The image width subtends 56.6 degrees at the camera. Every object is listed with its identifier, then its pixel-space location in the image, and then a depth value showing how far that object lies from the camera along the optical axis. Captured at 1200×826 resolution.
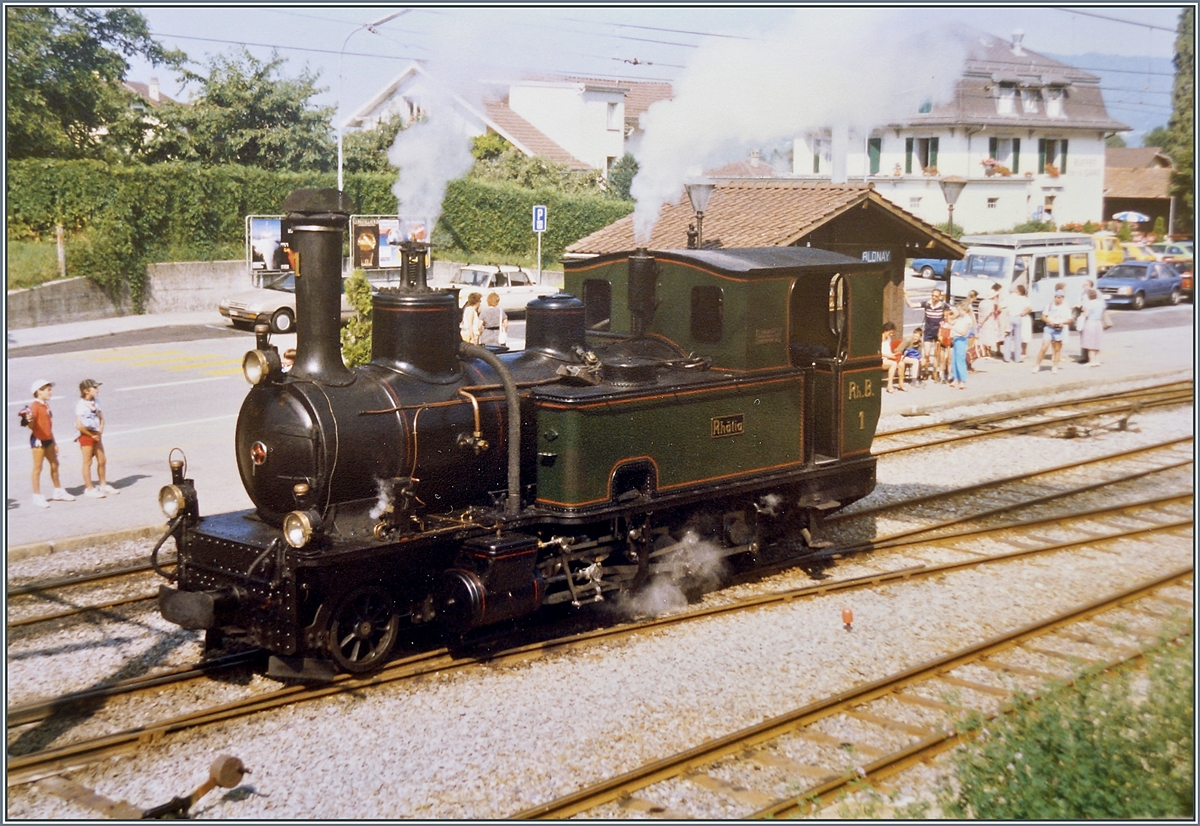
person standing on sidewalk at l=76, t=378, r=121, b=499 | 12.15
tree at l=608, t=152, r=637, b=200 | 36.81
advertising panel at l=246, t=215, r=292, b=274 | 27.42
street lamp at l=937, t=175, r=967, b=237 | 20.64
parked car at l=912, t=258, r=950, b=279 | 36.37
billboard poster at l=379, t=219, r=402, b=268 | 25.47
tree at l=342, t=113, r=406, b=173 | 24.55
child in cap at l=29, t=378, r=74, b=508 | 11.62
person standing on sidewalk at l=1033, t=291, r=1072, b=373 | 21.45
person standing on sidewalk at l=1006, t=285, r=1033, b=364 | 23.30
